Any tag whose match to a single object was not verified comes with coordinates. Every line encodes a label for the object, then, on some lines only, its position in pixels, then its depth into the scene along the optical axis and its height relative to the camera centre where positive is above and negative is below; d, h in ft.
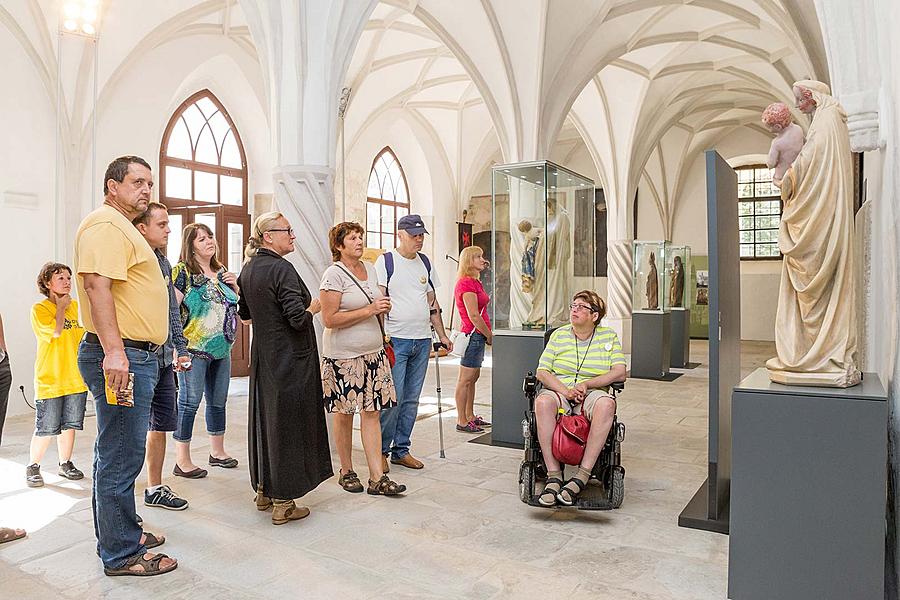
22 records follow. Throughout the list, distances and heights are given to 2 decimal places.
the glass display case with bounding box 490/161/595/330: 19.99 +1.67
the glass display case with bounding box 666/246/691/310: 40.32 +1.36
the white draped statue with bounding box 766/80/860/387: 9.88 +0.64
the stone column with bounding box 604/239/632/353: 48.08 +0.64
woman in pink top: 20.85 -0.71
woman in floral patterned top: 15.43 -0.59
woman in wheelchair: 13.29 -1.74
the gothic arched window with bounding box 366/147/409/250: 51.83 +7.66
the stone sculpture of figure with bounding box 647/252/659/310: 36.04 +0.42
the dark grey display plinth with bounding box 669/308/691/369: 40.49 -2.54
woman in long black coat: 12.67 -1.46
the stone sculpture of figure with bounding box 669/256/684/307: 40.88 +0.60
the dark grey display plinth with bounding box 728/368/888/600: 9.04 -2.67
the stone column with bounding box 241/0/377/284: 18.72 +5.52
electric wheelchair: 13.23 -3.52
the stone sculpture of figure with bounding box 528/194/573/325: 20.03 +0.91
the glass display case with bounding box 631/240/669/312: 36.24 +1.13
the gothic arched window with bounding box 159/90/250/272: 35.29 +6.78
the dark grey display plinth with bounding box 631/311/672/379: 35.27 -2.42
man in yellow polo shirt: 9.92 -0.68
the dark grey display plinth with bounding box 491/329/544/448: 19.92 -2.39
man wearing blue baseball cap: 16.49 -0.49
